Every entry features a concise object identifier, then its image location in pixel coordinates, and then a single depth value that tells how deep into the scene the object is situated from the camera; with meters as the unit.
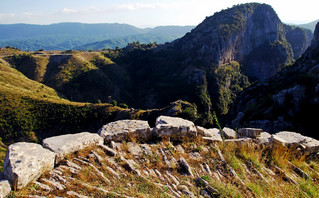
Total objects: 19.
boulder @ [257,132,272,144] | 8.55
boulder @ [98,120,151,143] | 8.02
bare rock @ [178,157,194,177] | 6.26
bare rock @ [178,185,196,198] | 5.21
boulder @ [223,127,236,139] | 9.42
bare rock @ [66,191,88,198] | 4.74
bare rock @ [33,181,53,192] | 4.99
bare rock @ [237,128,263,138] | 9.45
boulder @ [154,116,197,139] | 8.53
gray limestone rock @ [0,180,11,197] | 4.55
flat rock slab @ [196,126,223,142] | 8.91
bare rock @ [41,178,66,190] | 5.08
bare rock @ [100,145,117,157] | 6.95
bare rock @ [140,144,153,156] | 7.34
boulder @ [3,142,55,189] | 4.90
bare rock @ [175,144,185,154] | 7.74
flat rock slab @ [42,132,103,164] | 6.36
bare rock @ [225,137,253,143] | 8.28
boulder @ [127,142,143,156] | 7.28
